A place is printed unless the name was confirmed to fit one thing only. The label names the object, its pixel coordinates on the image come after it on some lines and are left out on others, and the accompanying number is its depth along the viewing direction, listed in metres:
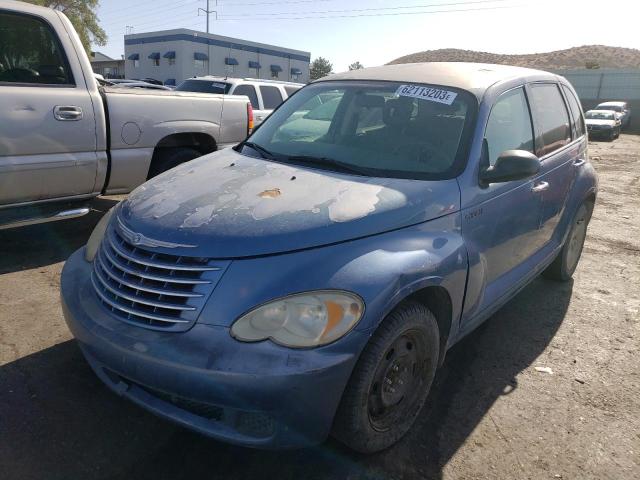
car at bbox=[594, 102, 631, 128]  29.58
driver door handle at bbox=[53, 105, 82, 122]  4.38
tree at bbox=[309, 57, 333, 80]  78.81
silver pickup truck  4.22
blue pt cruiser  2.03
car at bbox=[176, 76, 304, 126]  10.23
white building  46.56
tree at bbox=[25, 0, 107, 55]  36.50
